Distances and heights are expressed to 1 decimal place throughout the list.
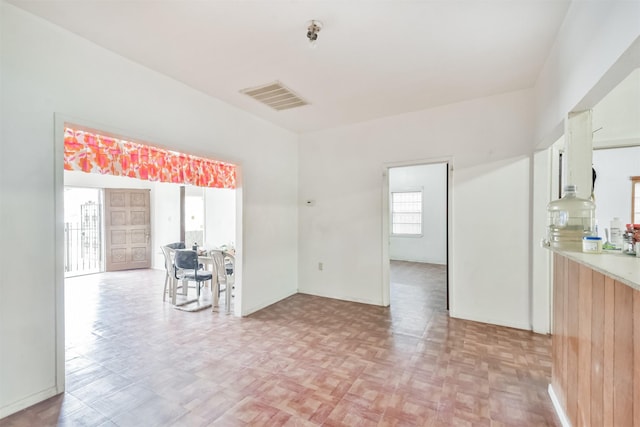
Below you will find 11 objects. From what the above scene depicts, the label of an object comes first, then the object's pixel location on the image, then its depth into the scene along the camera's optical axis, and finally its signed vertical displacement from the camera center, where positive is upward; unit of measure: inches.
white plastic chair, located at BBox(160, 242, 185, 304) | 168.2 -32.0
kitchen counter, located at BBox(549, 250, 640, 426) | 42.1 -24.3
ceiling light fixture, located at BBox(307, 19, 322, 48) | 78.7 +51.8
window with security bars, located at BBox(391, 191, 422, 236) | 304.0 -2.3
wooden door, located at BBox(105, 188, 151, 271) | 260.1 -17.2
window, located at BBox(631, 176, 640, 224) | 188.8 +11.4
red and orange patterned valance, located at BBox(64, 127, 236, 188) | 121.8 +25.3
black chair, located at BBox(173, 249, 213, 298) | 161.6 -31.9
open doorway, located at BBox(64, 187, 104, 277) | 261.4 -17.1
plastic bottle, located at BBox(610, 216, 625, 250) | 66.3 -5.4
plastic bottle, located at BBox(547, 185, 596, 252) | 71.2 -2.2
